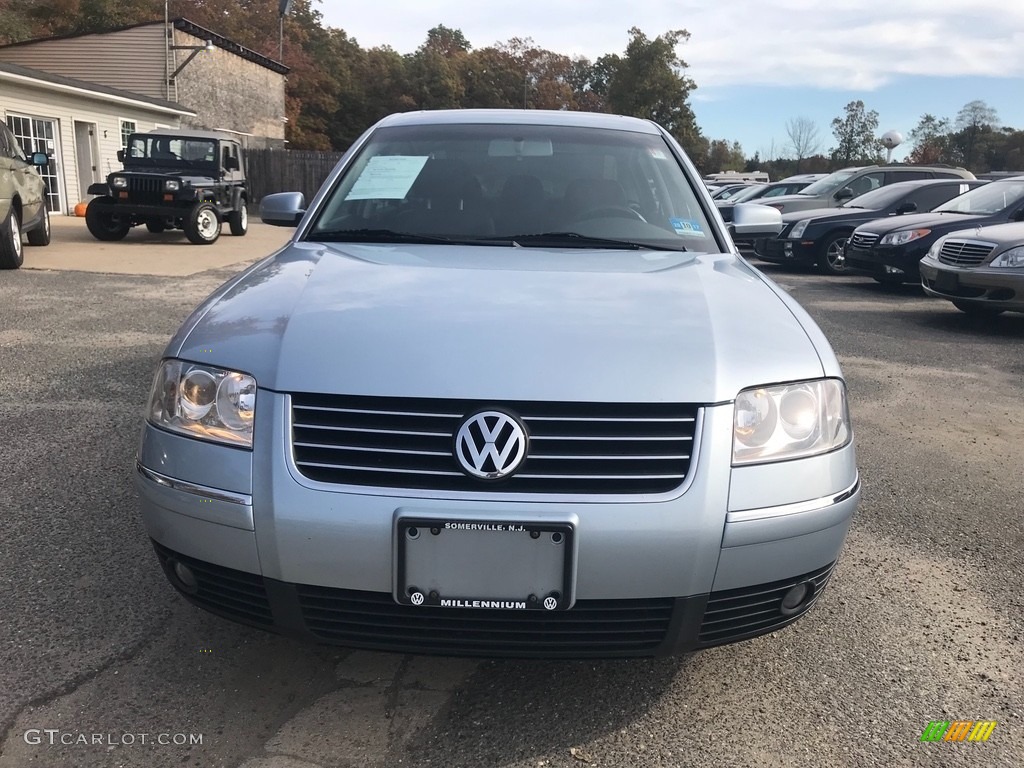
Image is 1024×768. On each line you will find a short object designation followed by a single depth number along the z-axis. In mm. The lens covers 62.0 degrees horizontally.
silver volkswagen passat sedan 1805
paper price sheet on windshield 3221
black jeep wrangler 13695
